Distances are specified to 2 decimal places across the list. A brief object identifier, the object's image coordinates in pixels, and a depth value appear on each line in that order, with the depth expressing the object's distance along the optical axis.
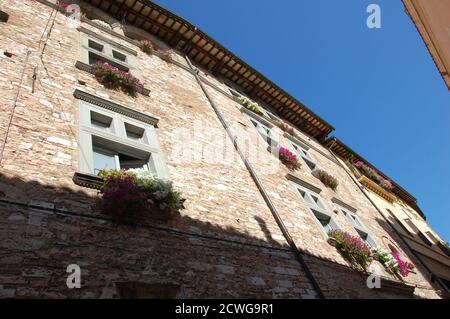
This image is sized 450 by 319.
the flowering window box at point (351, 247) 7.65
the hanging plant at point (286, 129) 13.61
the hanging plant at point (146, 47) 10.31
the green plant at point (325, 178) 11.60
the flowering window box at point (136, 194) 4.37
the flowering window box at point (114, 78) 7.16
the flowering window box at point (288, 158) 10.16
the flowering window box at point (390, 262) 8.88
